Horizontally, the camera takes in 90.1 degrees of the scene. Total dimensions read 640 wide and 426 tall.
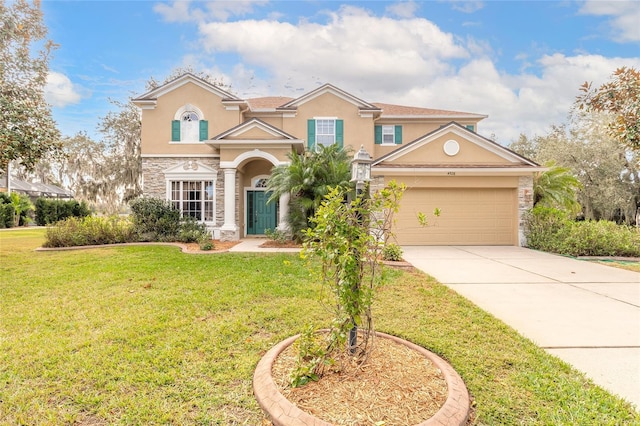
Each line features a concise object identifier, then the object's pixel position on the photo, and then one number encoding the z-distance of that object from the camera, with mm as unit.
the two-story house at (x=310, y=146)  12297
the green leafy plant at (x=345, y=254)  2803
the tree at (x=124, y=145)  23031
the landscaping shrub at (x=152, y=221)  12742
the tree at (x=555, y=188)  13414
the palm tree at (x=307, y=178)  11945
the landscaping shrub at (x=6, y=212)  21516
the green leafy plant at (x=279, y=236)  12502
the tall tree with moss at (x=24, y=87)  8450
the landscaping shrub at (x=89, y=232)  11664
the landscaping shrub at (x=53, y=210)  23594
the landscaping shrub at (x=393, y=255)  8523
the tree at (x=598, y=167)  20984
